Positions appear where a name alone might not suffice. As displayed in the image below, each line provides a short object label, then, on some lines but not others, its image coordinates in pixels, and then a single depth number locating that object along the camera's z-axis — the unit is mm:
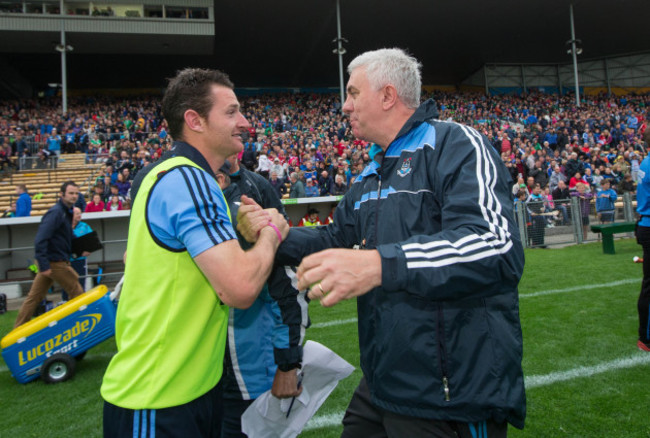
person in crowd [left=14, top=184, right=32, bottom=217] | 12023
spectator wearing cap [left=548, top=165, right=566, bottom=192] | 15766
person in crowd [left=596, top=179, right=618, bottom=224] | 12648
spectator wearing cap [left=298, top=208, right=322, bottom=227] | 13250
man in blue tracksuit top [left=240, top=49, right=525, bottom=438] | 1230
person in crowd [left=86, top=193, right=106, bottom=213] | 12039
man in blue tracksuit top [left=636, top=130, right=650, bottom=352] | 4102
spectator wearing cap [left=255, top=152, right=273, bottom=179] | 15492
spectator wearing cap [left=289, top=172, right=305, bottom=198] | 14227
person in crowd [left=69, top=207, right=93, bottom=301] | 7371
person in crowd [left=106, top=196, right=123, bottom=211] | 12336
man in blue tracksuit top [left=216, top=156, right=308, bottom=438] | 2271
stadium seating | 14273
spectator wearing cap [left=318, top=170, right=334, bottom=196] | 15109
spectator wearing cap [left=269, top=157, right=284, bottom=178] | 15438
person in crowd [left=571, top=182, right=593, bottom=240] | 12602
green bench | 9969
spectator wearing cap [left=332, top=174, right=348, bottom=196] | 15023
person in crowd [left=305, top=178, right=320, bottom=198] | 14624
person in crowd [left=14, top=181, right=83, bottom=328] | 6316
